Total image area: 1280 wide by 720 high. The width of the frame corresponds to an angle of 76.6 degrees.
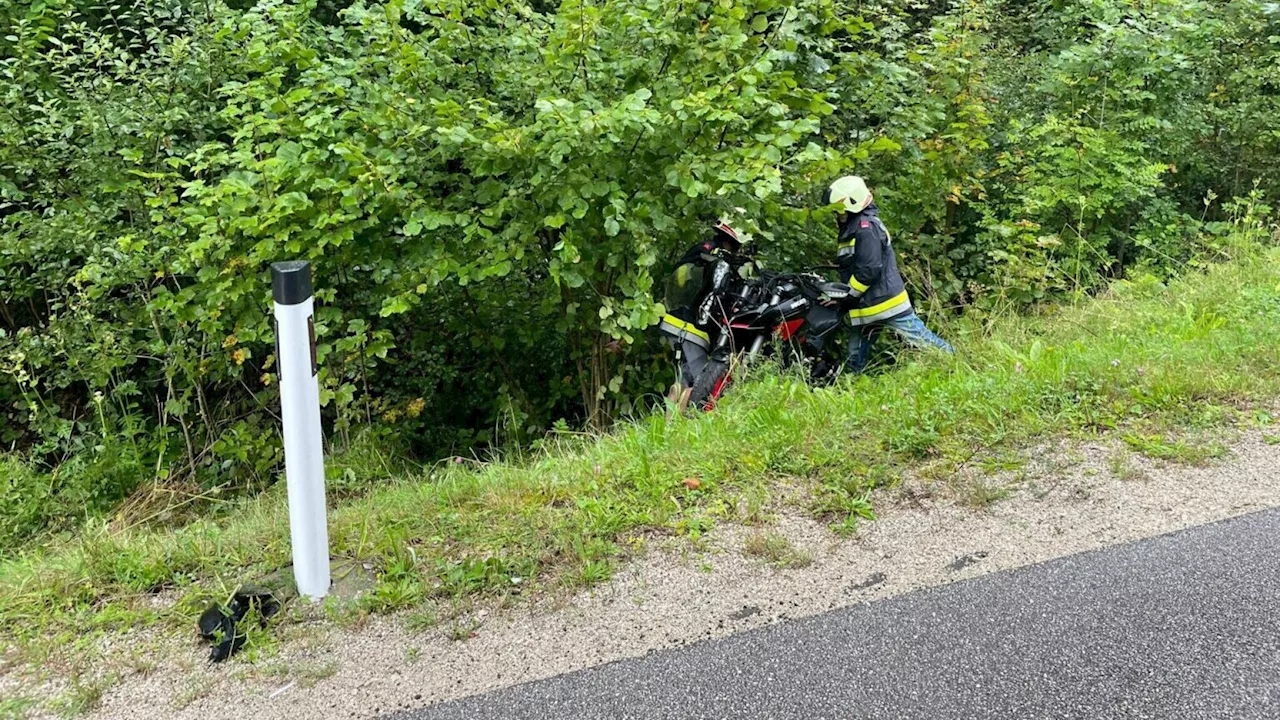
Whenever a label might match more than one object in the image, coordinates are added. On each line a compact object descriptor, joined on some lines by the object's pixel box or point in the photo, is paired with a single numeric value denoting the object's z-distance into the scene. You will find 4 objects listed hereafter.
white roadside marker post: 2.52
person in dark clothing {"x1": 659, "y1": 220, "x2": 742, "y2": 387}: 5.77
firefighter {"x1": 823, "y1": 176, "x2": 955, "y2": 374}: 5.86
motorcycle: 5.91
